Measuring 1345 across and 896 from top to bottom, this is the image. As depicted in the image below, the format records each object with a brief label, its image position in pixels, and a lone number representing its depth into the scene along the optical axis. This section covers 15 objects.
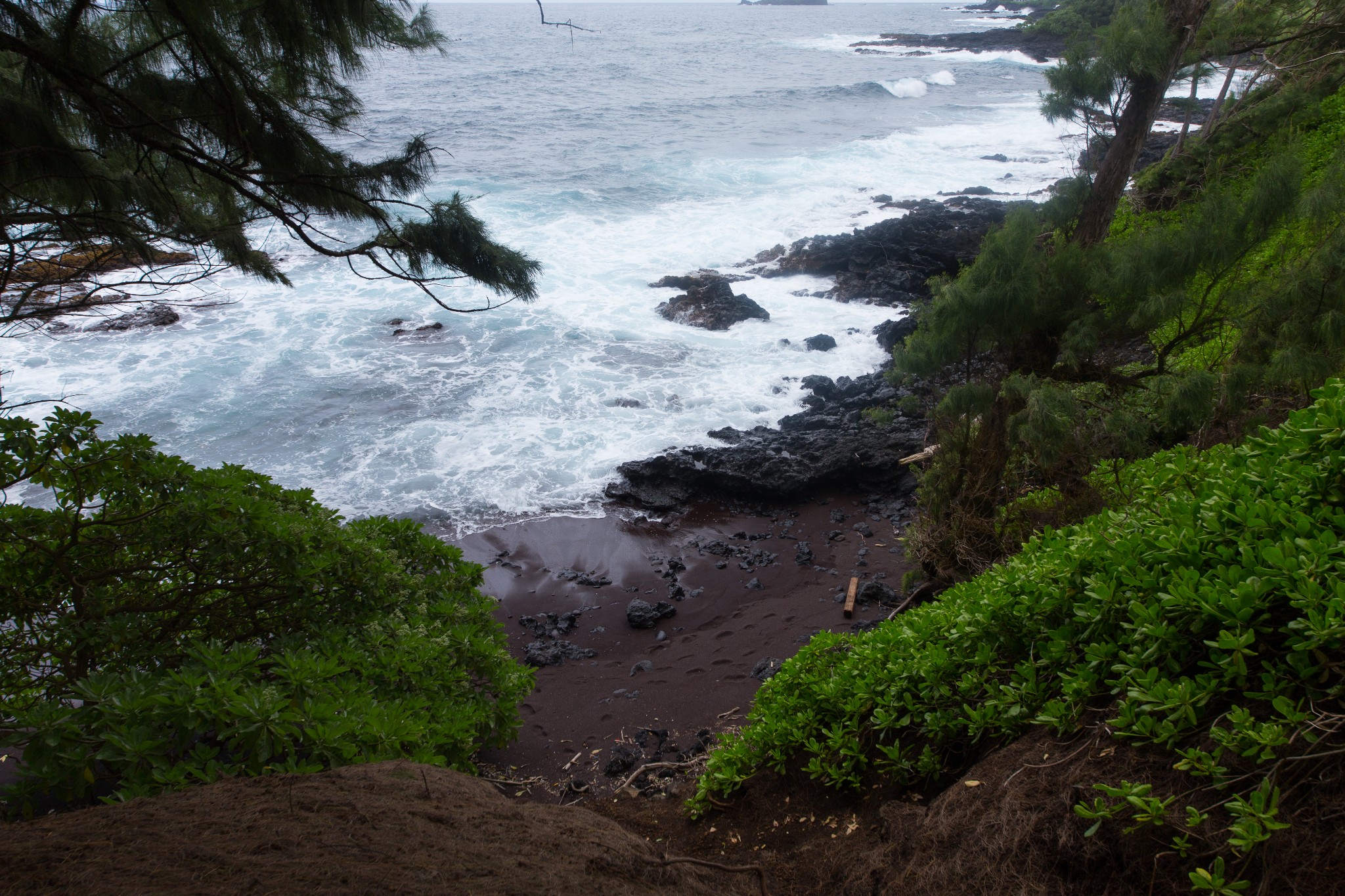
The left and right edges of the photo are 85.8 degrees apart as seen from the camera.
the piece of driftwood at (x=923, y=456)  8.72
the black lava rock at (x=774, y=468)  10.34
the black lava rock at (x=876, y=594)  7.63
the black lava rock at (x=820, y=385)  13.00
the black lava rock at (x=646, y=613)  8.06
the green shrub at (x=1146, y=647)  2.09
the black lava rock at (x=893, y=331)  14.40
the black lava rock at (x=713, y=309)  16.36
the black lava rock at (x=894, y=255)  17.38
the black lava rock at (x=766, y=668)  6.48
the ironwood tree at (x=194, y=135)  3.91
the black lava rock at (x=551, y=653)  7.52
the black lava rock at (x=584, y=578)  8.93
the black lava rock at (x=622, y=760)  5.54
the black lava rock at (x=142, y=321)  16.58
